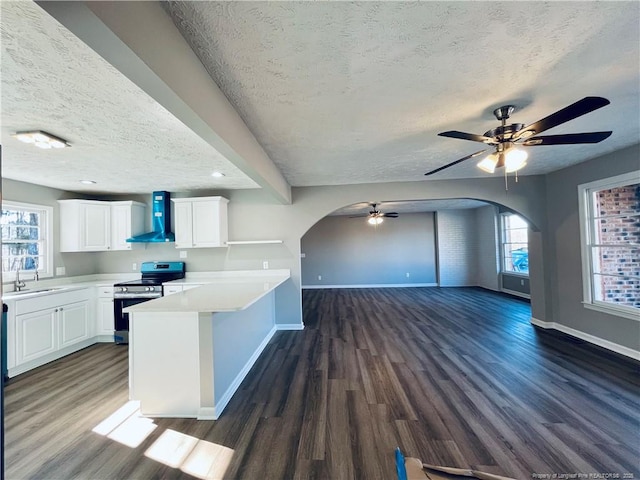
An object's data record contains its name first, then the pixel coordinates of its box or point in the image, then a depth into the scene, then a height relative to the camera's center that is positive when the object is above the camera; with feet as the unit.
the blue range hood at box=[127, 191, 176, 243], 14.73 +1.68
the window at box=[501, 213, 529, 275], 22.48 -0.31
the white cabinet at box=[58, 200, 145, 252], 13.91 +1.45
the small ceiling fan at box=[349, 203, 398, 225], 23.25 +2.41
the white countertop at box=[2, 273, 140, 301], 11.27 -1.49
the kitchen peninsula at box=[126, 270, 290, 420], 7.59 -2.92
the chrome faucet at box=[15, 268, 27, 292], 11.93 -1.23
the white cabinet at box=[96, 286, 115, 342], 13.83 -2.91
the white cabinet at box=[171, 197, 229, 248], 14.60 +1.43
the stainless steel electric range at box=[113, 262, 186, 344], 13.53 -2.13
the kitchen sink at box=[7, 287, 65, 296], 11.49 -1.54
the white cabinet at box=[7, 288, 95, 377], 10.34 -3.02
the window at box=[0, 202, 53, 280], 12.10 +0.70
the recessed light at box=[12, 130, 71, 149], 7.40 +3.12
